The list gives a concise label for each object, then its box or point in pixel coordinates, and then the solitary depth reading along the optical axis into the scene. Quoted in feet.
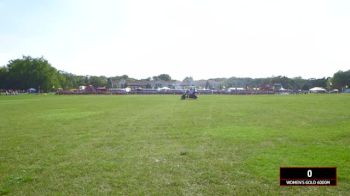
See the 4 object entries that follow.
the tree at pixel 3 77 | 423.64
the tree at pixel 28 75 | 422.00
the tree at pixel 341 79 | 490.49
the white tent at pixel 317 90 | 422.65
